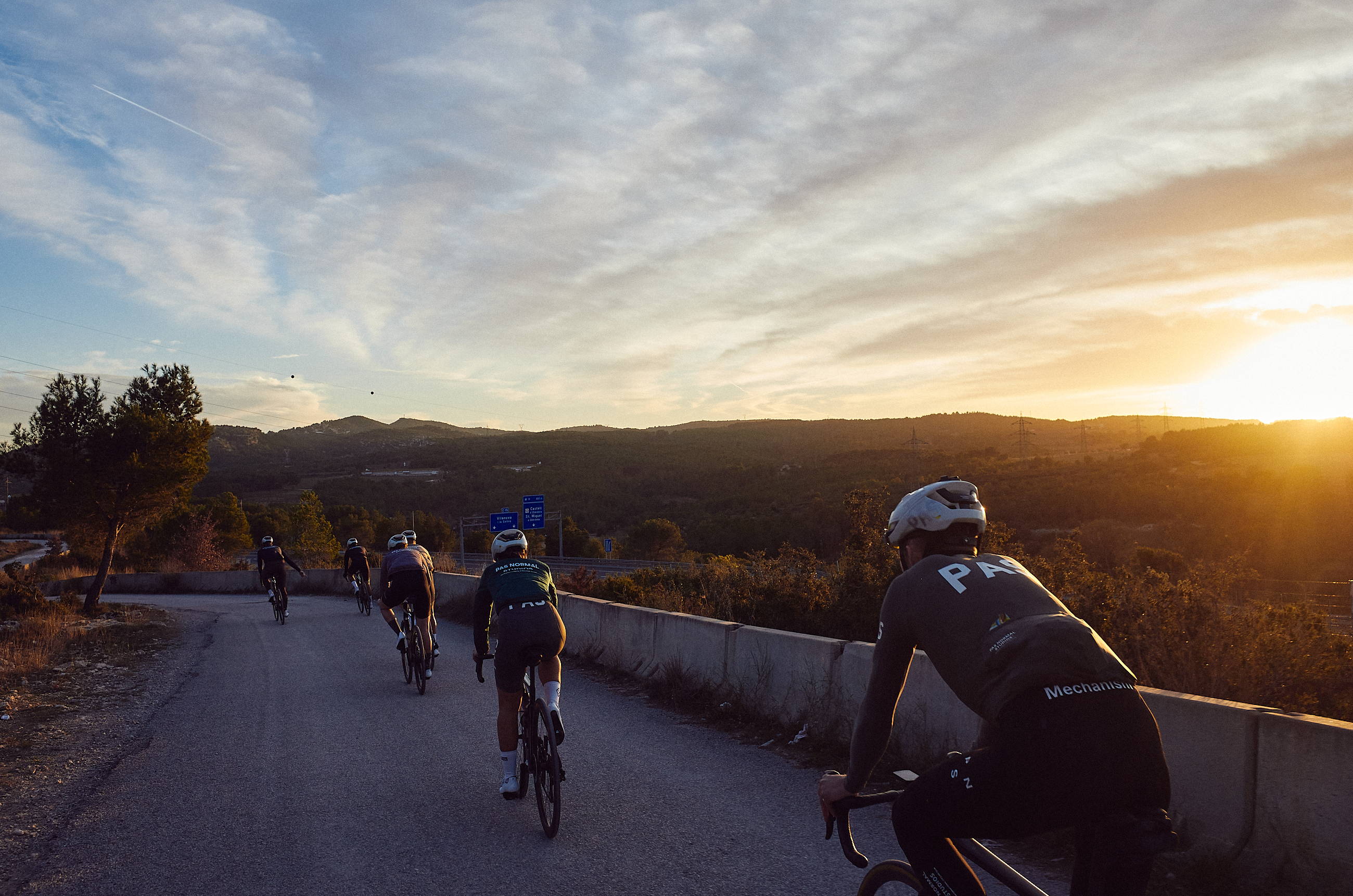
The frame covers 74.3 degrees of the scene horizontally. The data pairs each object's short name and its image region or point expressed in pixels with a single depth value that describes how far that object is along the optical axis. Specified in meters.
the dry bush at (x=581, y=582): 19.44
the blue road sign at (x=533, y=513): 47.00
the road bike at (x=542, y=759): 5.40
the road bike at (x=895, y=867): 2.46
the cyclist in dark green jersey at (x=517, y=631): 5.98
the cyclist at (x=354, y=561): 18.44
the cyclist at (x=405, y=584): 11.20
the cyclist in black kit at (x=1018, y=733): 2.26
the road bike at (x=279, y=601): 20.39
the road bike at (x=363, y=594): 20.66
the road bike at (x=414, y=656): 10.61
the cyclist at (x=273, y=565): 20.66
